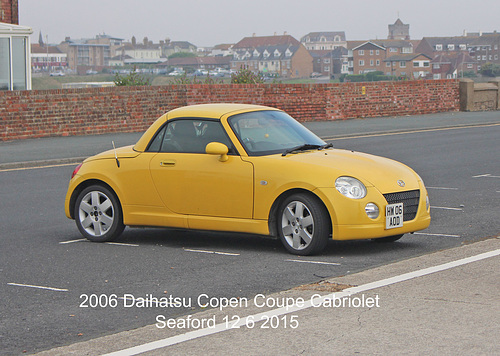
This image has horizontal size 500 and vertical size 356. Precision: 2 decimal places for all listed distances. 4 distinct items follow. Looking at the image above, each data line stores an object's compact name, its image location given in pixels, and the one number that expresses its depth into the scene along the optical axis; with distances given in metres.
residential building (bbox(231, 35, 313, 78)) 196.38
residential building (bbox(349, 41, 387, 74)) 178.50
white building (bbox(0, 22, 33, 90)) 29.38
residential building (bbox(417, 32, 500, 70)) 165.38
